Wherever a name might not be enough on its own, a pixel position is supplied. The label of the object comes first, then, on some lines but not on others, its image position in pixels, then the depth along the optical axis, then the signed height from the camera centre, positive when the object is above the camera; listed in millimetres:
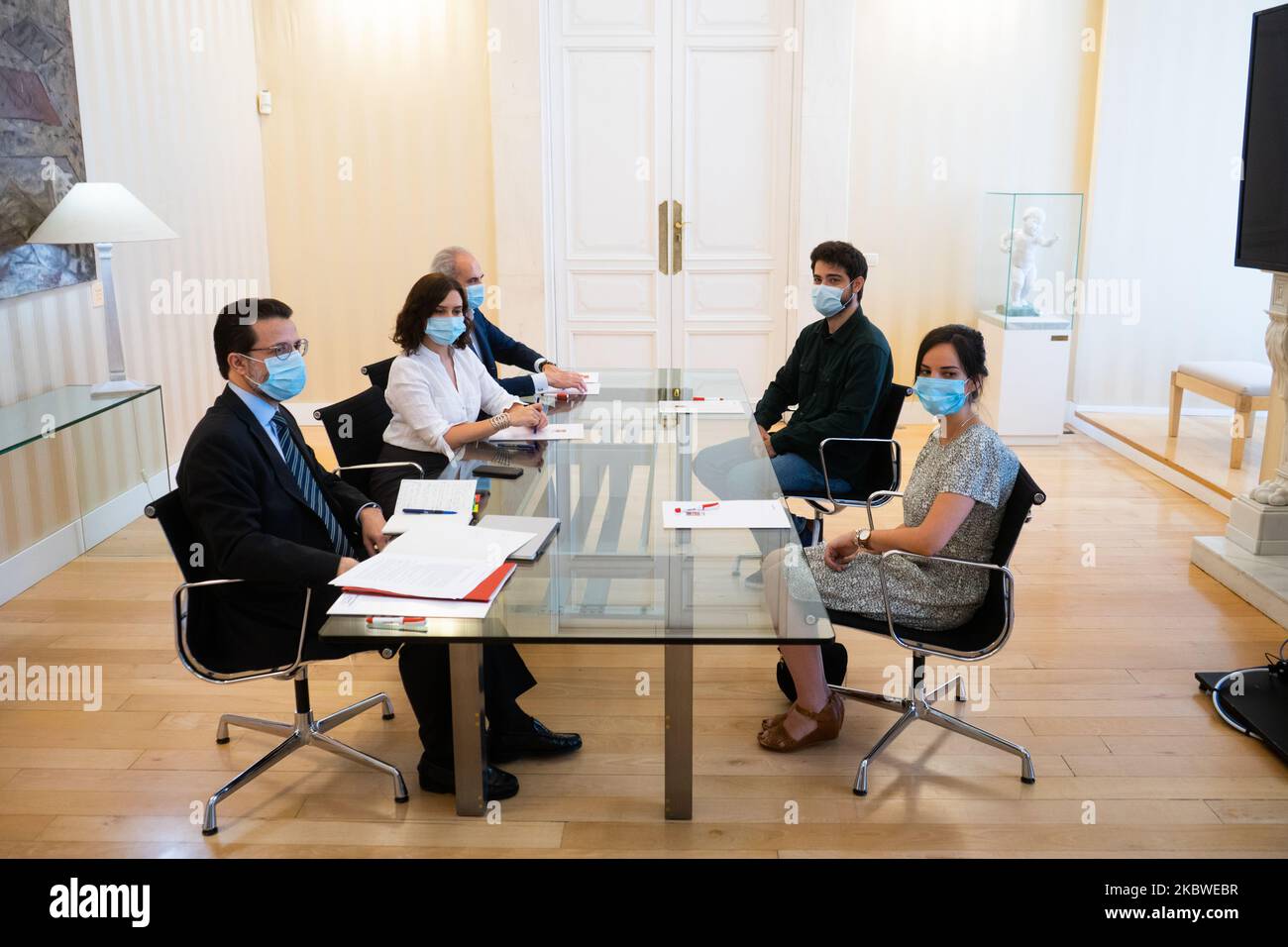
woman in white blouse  3936 -576
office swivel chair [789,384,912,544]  4227 -867
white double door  6953 +223
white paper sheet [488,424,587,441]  3975 -704
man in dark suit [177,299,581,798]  2807 -759
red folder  2490 -764
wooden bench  5875 -852
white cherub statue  6773 -207
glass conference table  2381 -776
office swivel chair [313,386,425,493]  4086 -706
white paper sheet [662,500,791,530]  2980 -743
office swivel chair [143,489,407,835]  2811 -1227
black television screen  4375 +228
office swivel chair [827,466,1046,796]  2994 -1041
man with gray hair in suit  4680 -546
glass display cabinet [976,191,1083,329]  6785 -223
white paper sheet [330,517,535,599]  2543 -752
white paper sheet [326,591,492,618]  2430 -779
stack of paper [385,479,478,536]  3045 -725
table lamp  4746 -1
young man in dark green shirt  4211 -578
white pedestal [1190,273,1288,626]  4551 -1262
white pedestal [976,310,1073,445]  6934 -926
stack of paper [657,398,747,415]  4453 -698
